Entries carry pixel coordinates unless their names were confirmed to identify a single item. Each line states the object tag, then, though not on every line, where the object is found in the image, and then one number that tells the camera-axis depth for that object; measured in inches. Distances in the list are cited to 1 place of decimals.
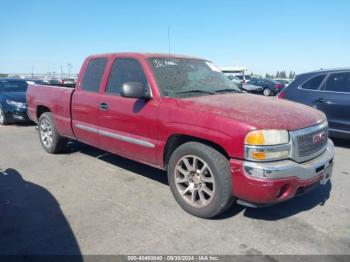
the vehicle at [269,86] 1092.9
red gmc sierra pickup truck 129.5
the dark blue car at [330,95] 270.4
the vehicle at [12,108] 400.5
